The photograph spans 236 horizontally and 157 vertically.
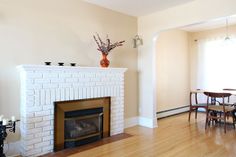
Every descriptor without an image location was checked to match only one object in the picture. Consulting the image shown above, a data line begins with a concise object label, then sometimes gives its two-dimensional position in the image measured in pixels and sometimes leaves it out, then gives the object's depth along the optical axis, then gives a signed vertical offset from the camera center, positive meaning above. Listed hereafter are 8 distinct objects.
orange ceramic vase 3.77 +0.28
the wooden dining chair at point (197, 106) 4.83 -0.75
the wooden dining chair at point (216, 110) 4.20 -0.74
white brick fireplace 2.85 -0.27
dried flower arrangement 3.82 +0.61
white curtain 5.71 +0.36
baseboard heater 5.49 -1.06
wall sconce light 4.66 +0.81
